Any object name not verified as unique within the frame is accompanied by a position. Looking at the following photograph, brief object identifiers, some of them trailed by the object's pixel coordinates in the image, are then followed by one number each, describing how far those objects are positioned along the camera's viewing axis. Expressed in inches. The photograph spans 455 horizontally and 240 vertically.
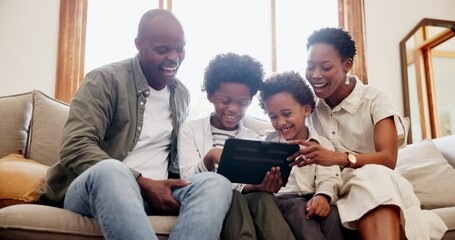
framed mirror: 127.5
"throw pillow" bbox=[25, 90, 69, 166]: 69.1
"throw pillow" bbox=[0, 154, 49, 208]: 52.3
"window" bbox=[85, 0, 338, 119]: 119.5
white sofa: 67.7
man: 40.8
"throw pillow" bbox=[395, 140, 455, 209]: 67.8
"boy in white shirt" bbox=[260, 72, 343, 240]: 49.3
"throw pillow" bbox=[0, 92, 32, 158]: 68.4
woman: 46.1
